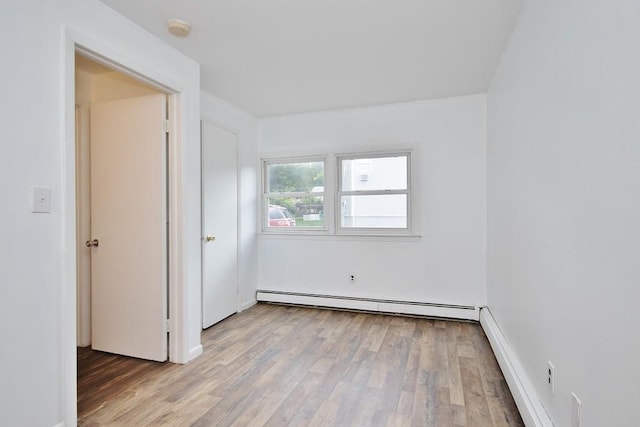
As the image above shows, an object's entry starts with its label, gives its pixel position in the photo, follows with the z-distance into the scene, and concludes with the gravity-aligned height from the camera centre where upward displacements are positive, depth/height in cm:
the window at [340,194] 396 +23
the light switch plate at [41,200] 165 +6
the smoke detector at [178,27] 219 +124
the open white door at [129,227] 263 -12
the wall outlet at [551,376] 157 -78
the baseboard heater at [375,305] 365 -108
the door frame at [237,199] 381 +16
